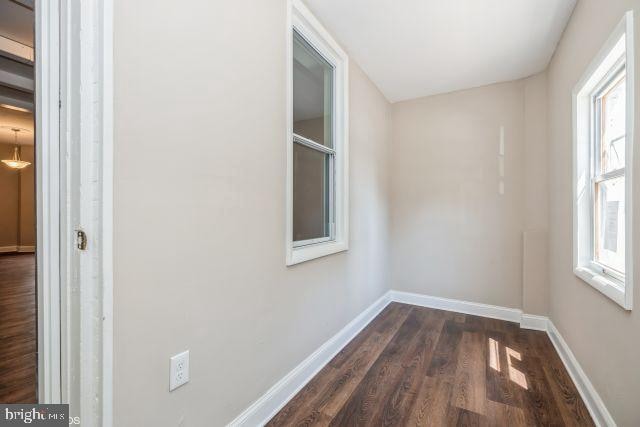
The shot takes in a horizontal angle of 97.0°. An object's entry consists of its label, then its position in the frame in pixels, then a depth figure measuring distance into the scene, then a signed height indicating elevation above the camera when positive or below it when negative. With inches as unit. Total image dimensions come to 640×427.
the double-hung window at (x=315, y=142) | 74.8 +21.0
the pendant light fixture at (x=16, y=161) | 213.7 +39.2
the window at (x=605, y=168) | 49.3 +10.6
